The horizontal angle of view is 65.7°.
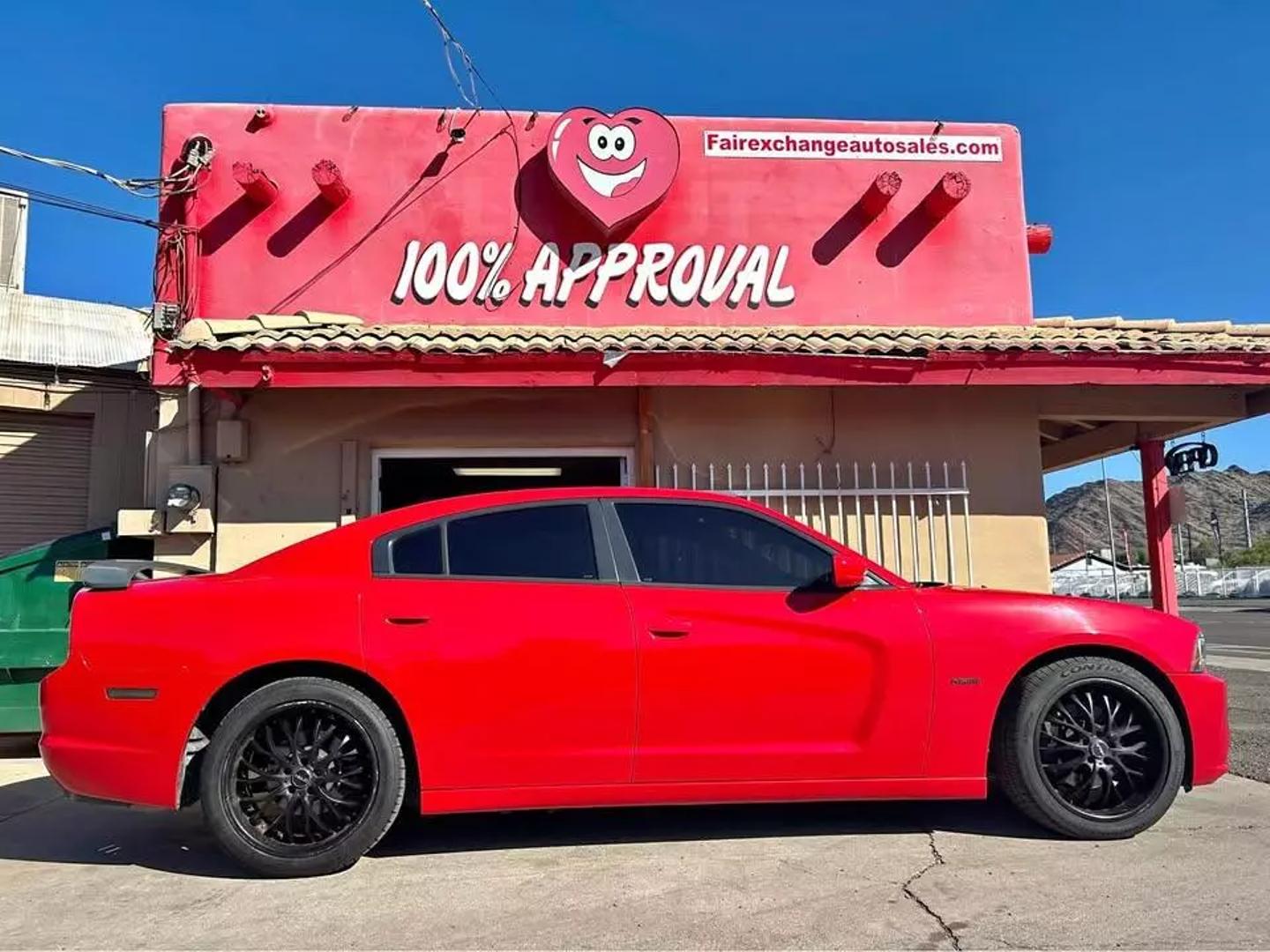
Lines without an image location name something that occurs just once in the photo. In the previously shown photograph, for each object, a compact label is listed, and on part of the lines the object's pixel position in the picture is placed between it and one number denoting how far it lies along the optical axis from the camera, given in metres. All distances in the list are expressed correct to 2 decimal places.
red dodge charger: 3.93
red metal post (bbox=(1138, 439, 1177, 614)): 8.79
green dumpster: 6.73
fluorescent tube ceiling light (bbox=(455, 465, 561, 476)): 7.90
